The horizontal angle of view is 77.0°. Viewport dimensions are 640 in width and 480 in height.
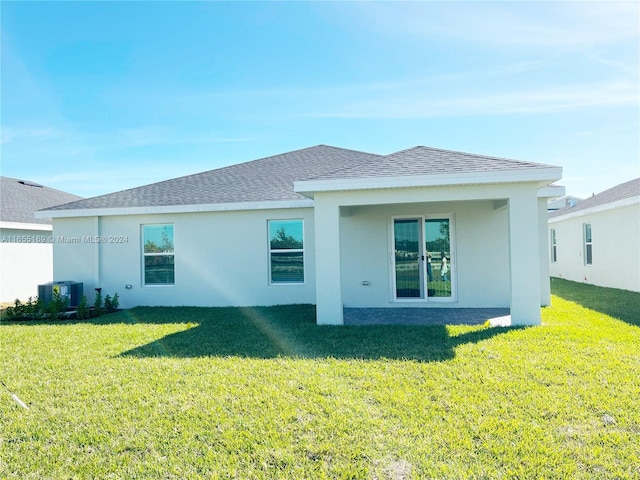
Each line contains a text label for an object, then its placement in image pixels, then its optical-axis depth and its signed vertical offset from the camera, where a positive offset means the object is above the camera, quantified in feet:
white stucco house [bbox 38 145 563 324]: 26.61 +1.40
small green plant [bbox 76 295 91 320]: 33.88 -4.36
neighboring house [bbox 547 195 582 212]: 98.86 +12.13
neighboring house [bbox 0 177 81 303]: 48.37 +1.59
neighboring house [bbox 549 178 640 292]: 41.91 +1.08
